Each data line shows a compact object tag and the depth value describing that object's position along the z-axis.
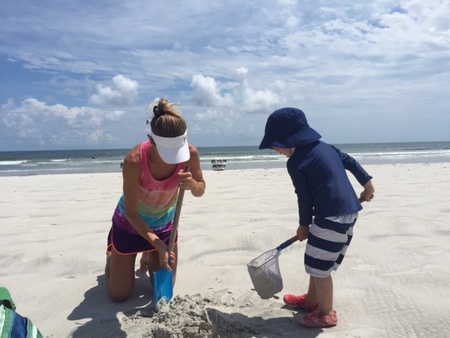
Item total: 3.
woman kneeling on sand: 2.55
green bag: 1.68
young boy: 2.40
